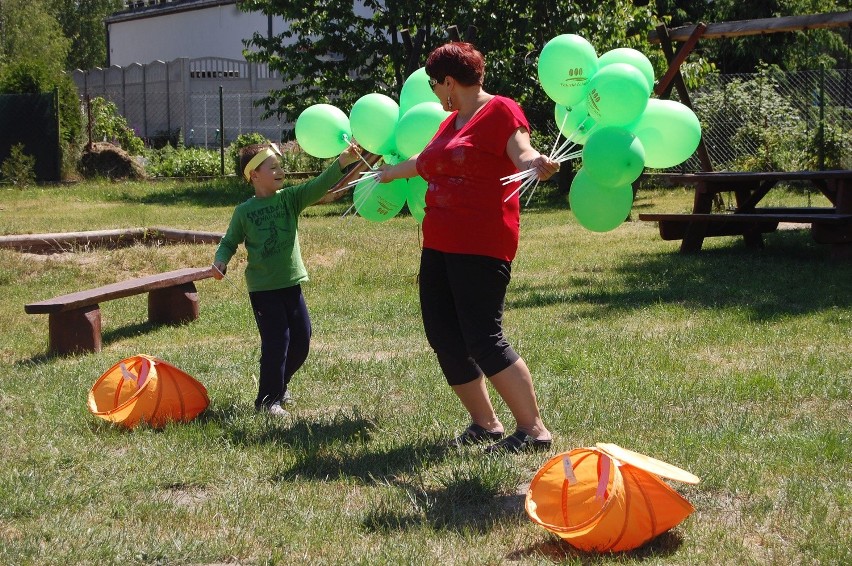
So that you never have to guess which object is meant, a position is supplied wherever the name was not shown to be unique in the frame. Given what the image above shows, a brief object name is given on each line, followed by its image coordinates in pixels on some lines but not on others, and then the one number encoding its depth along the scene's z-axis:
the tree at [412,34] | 18.34
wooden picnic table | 9.93
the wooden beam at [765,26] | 10.06
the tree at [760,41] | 23.39
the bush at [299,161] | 23.45
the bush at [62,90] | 22.70
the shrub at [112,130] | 25.52
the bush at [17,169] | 20.75
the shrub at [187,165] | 23.86
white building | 40.16
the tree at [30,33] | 44.37
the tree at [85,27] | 64.06
